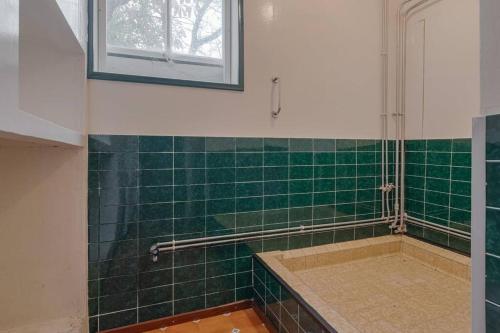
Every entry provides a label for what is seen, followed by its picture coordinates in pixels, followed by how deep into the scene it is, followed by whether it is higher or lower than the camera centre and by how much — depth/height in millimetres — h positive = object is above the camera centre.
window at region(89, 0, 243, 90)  1660 +794
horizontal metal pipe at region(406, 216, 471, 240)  1840 -451
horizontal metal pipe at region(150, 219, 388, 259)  1645 -479
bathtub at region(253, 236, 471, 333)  1333 -739
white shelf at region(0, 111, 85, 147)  570 +93
